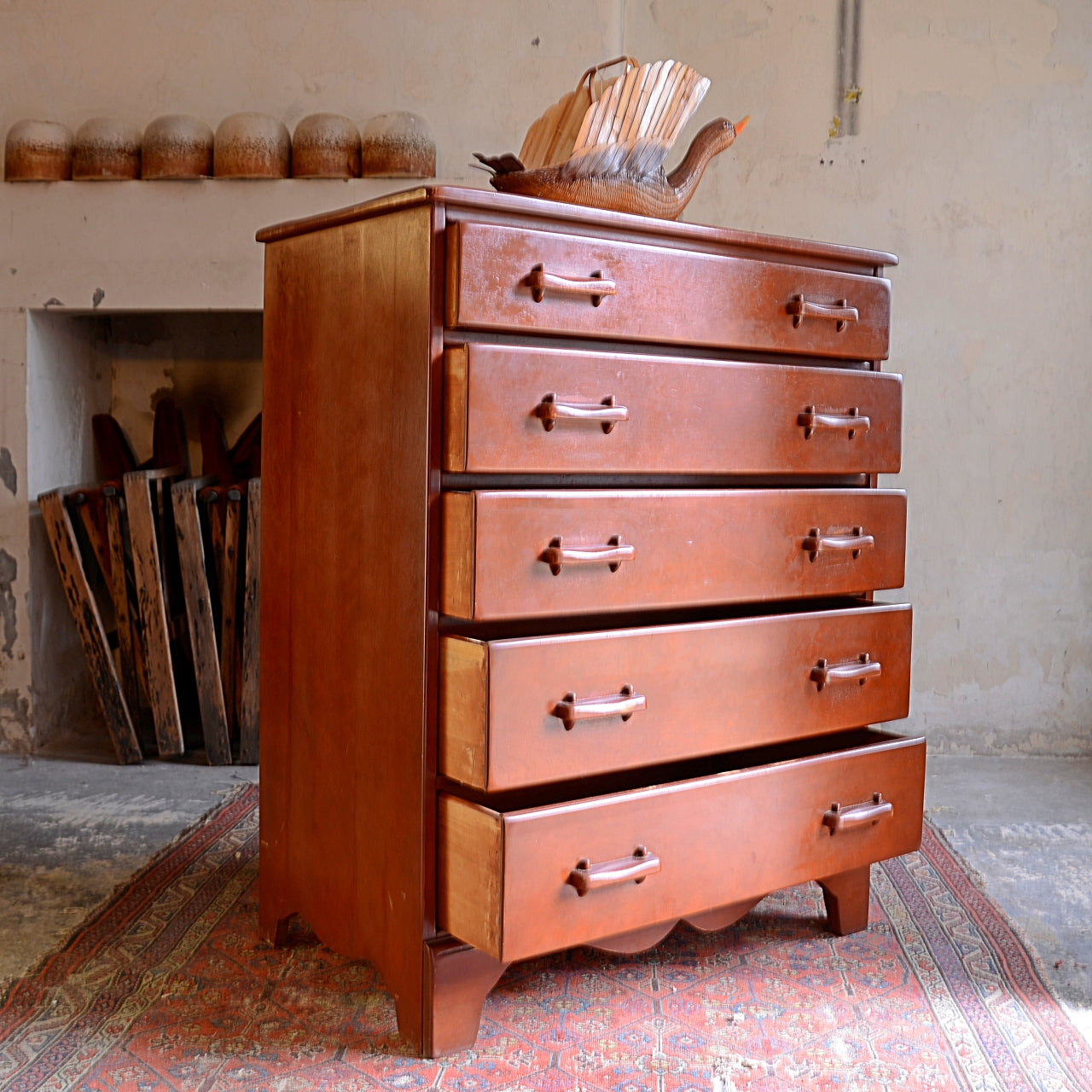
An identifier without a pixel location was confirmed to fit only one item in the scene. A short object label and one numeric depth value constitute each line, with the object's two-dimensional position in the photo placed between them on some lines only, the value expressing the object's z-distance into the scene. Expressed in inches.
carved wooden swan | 64.6
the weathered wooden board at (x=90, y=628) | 114.0
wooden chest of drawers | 57.5
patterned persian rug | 58.2
